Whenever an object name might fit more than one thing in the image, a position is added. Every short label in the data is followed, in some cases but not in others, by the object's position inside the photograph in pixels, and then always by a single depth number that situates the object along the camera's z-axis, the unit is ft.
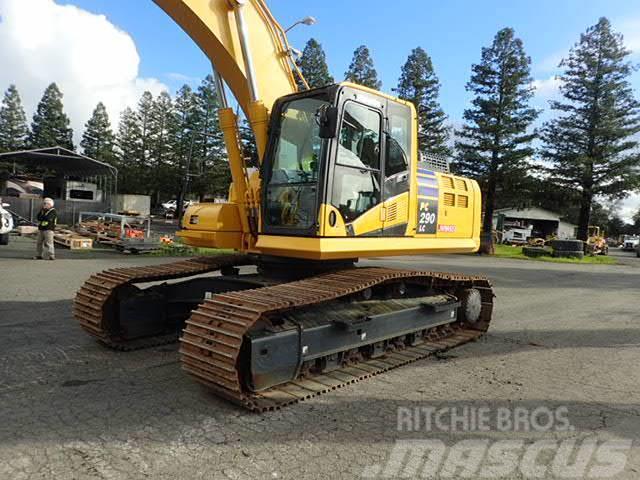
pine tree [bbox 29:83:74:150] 196.57
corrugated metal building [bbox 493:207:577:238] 205.91
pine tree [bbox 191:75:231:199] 151.43
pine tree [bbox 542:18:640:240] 106.42
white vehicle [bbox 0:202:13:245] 45.84
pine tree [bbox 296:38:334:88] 125.29
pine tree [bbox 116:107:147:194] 180.57
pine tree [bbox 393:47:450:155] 122.83
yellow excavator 14.56
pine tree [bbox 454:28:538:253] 108.99
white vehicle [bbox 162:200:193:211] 167.45
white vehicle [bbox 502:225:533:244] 147.84
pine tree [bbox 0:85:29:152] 197.06
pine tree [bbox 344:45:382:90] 130.00
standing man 42.22
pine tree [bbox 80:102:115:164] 200.23
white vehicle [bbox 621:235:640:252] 190.53
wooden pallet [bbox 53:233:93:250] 54.29
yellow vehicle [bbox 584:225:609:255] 106.52
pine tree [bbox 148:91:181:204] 169.27
